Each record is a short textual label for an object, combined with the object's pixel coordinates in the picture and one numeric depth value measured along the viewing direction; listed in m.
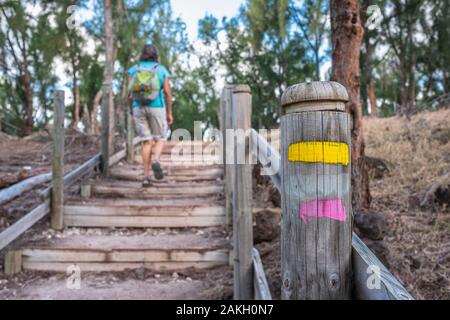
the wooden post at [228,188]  3.82
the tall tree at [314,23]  12.09
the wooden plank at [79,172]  3.70
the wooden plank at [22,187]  3.45
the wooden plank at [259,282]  1.97
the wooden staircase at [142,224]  3.24
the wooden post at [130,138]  5.97
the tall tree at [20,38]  9.88
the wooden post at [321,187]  1.04
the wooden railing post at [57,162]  3.70
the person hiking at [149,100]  4.62
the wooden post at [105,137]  5.19
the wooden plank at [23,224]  3.08
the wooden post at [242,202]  2.48
